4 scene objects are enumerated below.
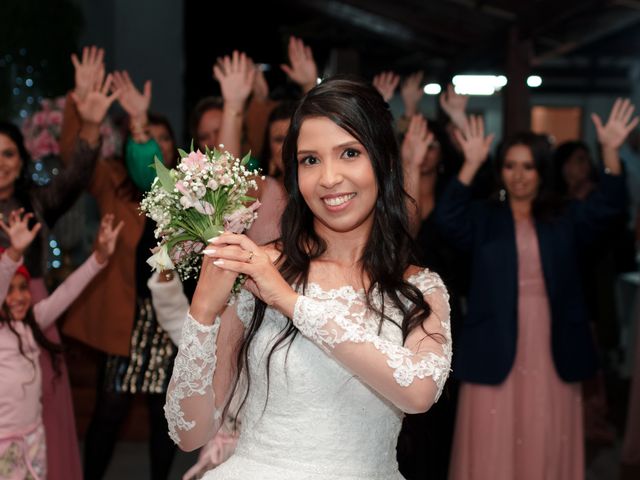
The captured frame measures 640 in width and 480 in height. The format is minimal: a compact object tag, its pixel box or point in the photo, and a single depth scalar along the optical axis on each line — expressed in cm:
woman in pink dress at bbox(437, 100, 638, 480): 370
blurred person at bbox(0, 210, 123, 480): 323
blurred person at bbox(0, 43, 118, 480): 361
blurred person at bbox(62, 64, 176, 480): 387
